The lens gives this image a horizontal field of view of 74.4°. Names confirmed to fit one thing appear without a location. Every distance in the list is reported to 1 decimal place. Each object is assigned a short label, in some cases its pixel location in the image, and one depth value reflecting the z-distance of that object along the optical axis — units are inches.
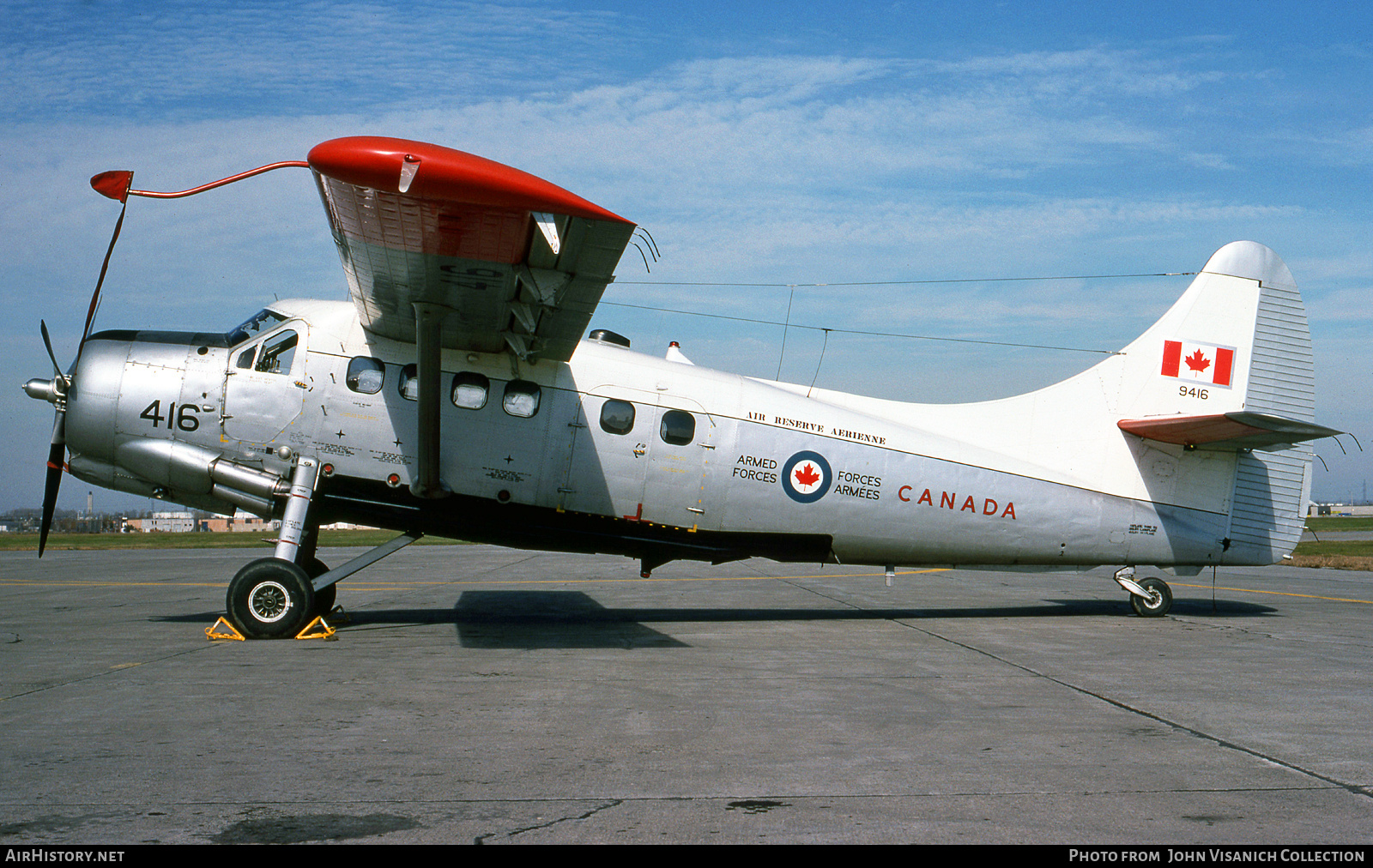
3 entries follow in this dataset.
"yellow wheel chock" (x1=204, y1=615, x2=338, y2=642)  374.9
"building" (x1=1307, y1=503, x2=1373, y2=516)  6106.3
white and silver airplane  375.9
